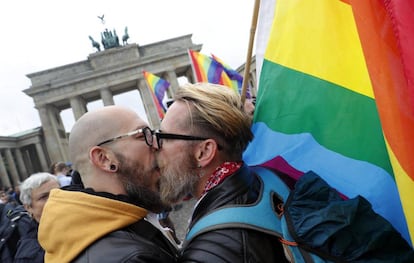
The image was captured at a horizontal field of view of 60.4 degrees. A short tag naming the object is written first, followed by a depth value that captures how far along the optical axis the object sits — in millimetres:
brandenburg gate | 35250
